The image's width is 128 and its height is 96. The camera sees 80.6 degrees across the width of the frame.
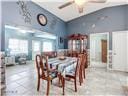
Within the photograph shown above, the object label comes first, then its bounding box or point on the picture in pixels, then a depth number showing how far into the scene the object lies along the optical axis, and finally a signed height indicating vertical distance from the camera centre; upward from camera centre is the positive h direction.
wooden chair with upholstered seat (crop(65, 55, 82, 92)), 1.95 -0.69
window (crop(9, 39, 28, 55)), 5.05 +0.13
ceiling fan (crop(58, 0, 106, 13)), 1.87 +1.15
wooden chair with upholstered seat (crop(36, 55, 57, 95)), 1.74 -0.59
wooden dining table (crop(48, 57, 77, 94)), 1.82 -0.47
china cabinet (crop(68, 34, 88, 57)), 3.92 +0.20
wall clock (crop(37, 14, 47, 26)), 2.94 +1.16
